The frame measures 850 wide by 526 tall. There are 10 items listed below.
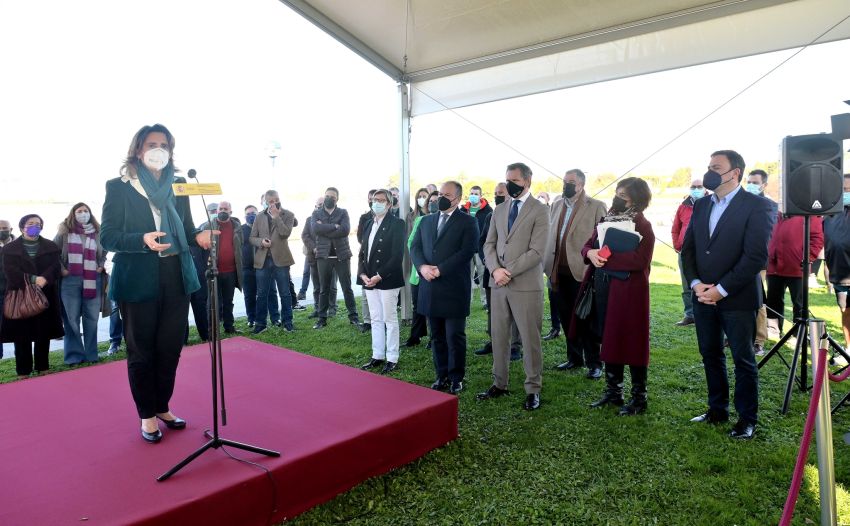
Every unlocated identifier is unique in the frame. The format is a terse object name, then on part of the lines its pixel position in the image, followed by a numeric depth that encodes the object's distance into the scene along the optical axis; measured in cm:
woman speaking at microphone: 260
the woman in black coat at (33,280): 490
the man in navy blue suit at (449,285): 427
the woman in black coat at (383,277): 491
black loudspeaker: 332
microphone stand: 235
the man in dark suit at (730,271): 321
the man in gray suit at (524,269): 391
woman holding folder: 364
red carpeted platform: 221
